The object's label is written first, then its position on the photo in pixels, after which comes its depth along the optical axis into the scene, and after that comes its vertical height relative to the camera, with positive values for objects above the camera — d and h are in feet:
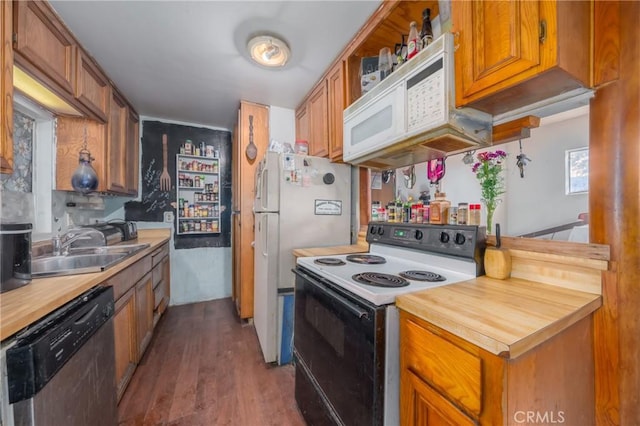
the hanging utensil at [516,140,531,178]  3.79 +0.82
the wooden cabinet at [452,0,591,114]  2.50 +1.82
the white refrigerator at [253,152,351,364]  6.18 -0.30
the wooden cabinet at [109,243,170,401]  4.85 -2.32
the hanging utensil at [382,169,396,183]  6.47 +1.03
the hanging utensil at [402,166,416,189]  5.74 +0.87
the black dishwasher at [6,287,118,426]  2.36 -1.74
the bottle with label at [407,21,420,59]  4.04 +2.83
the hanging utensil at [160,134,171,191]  10.23 +1.74
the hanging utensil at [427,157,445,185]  4.98 +0.89
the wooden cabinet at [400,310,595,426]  1.90 -1.49
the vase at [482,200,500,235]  3.98 +0.03
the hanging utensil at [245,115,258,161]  8.50 +2.24
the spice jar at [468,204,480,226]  3.93 -0.03
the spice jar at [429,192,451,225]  4.34 +0.05
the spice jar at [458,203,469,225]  4.01 +0.00
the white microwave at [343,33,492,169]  3.39 +1.54
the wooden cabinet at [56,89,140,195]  6.44 +1.94
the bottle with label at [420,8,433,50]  4.05 +3.12
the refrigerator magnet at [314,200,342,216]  6.66 +0.17
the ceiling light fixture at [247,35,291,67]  5.32 +3.71
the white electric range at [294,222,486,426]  2.73 -1.29
